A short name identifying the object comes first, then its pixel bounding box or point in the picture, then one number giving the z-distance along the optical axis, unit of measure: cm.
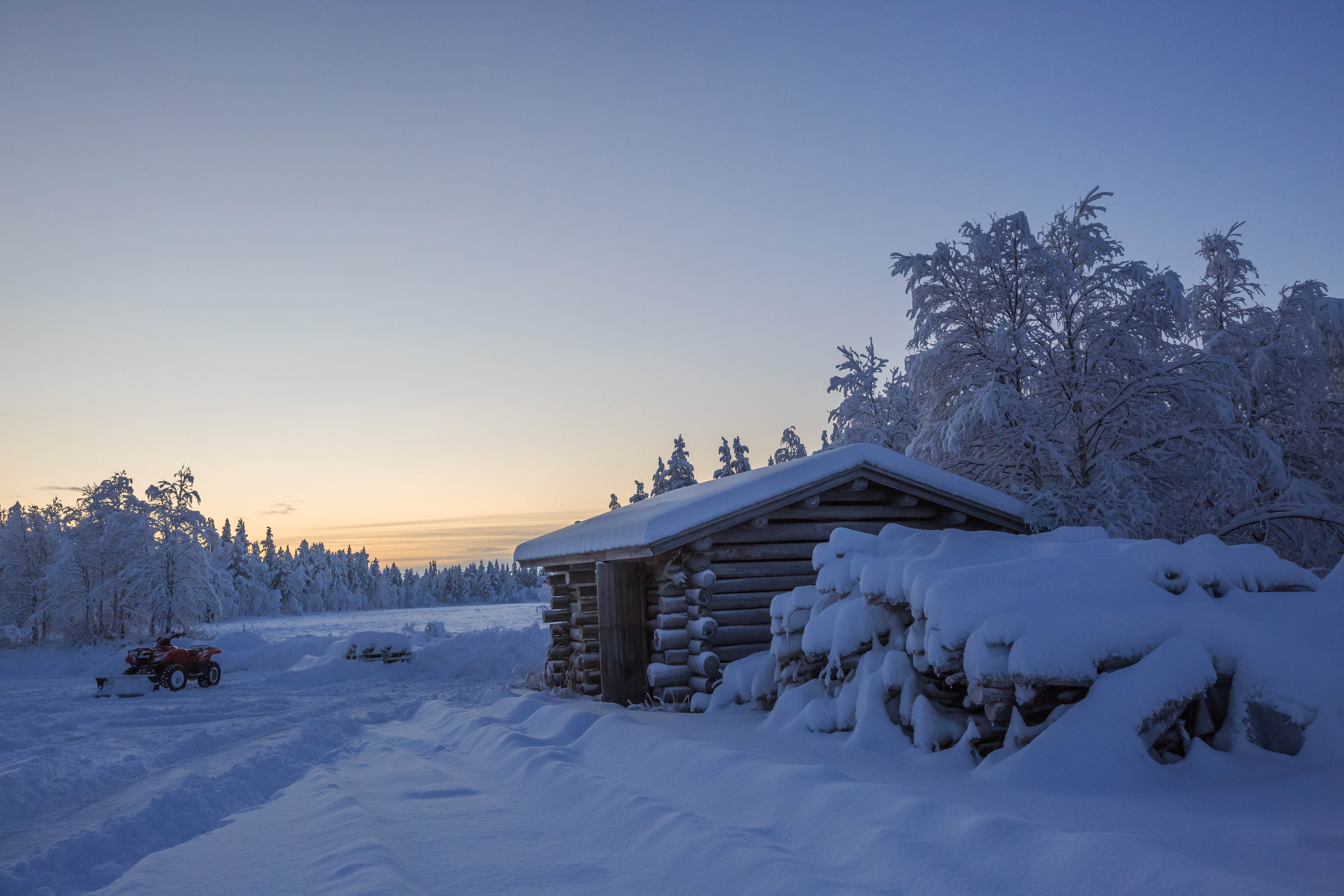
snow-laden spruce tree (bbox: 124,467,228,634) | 3634
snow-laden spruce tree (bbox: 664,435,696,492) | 4831
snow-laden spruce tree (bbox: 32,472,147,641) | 3662
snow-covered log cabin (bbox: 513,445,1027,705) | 1120
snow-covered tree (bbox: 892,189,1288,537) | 1330
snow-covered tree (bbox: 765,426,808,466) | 4572
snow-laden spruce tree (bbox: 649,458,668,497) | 5006
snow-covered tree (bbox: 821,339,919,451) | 2528
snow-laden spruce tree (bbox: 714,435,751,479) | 4928
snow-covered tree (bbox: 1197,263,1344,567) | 1352
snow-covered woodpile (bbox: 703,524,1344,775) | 553
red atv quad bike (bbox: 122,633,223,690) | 1917
